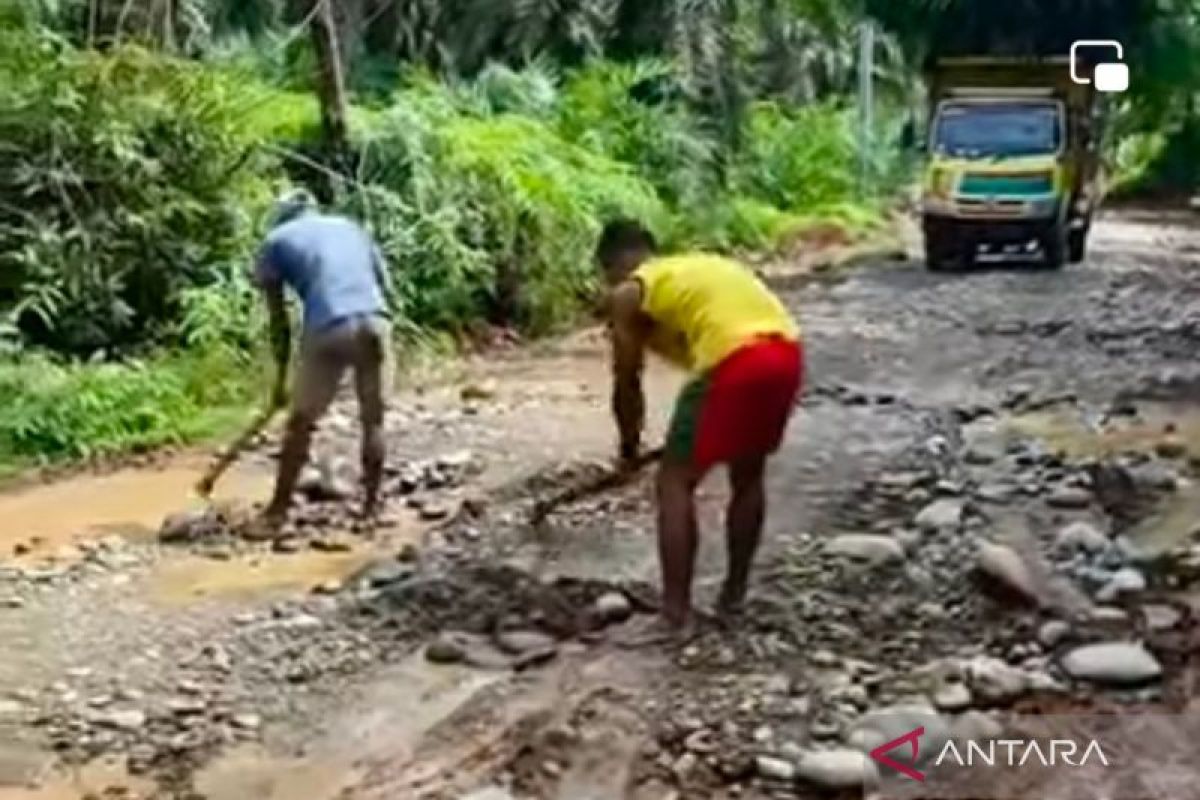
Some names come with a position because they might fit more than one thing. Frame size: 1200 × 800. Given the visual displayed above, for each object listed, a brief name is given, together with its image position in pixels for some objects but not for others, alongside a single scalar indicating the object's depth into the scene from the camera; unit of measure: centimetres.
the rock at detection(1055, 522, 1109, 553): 862
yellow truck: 2406
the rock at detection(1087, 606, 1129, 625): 752
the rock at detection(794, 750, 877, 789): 606
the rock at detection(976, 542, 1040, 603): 778
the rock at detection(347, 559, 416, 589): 856
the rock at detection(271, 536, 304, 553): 945
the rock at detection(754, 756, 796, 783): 616
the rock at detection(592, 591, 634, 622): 782
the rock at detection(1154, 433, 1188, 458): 1086
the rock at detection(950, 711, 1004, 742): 630
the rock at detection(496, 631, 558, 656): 757
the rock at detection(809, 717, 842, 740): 649
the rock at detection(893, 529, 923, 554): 876
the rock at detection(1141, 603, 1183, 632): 746
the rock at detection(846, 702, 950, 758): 631
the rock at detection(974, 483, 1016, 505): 976
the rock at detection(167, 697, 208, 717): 715
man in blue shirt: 954
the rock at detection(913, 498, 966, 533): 911
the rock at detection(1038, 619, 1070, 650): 726
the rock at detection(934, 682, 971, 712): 664
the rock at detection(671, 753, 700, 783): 627
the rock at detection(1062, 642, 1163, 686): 686
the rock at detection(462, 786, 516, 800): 618
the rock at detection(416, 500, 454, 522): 1010
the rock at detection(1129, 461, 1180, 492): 990
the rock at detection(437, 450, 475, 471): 1133
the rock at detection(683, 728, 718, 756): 642
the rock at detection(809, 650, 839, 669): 719
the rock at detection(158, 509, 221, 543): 975
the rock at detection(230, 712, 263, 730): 701
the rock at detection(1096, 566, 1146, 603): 786
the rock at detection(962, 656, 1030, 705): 673
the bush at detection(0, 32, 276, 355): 1377
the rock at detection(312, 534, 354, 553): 948
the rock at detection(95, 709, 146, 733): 701
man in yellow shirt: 715
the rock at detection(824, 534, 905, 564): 849
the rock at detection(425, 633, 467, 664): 755
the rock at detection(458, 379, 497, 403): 1430
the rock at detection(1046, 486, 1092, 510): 962
